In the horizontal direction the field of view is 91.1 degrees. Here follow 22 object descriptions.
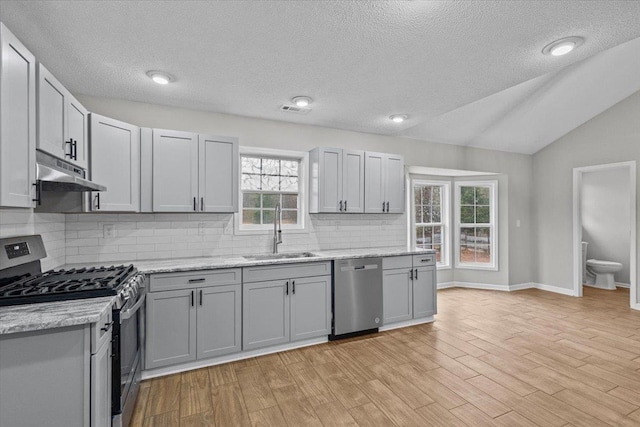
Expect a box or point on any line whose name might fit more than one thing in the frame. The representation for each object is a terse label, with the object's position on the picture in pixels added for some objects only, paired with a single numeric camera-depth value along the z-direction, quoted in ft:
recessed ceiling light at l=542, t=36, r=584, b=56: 7.18
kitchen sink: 11.76
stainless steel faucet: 12.25
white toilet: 18.44
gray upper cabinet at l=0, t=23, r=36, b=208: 4.92
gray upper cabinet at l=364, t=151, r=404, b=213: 13.60
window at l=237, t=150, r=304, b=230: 12.51
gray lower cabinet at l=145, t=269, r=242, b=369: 8.66
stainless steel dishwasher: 11.27
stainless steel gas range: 5.78
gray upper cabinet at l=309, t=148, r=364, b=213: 12.60
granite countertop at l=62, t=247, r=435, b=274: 8.91
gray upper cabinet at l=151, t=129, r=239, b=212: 9.96
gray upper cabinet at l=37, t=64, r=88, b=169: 6.17
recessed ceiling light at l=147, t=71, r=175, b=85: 8.74
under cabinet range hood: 5.97
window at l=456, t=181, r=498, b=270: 18.93
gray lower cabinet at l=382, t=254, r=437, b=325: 12.31
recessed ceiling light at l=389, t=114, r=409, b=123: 12.43
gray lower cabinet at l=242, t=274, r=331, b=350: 9.89
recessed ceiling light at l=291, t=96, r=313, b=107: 10.62
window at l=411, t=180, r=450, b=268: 18.58
